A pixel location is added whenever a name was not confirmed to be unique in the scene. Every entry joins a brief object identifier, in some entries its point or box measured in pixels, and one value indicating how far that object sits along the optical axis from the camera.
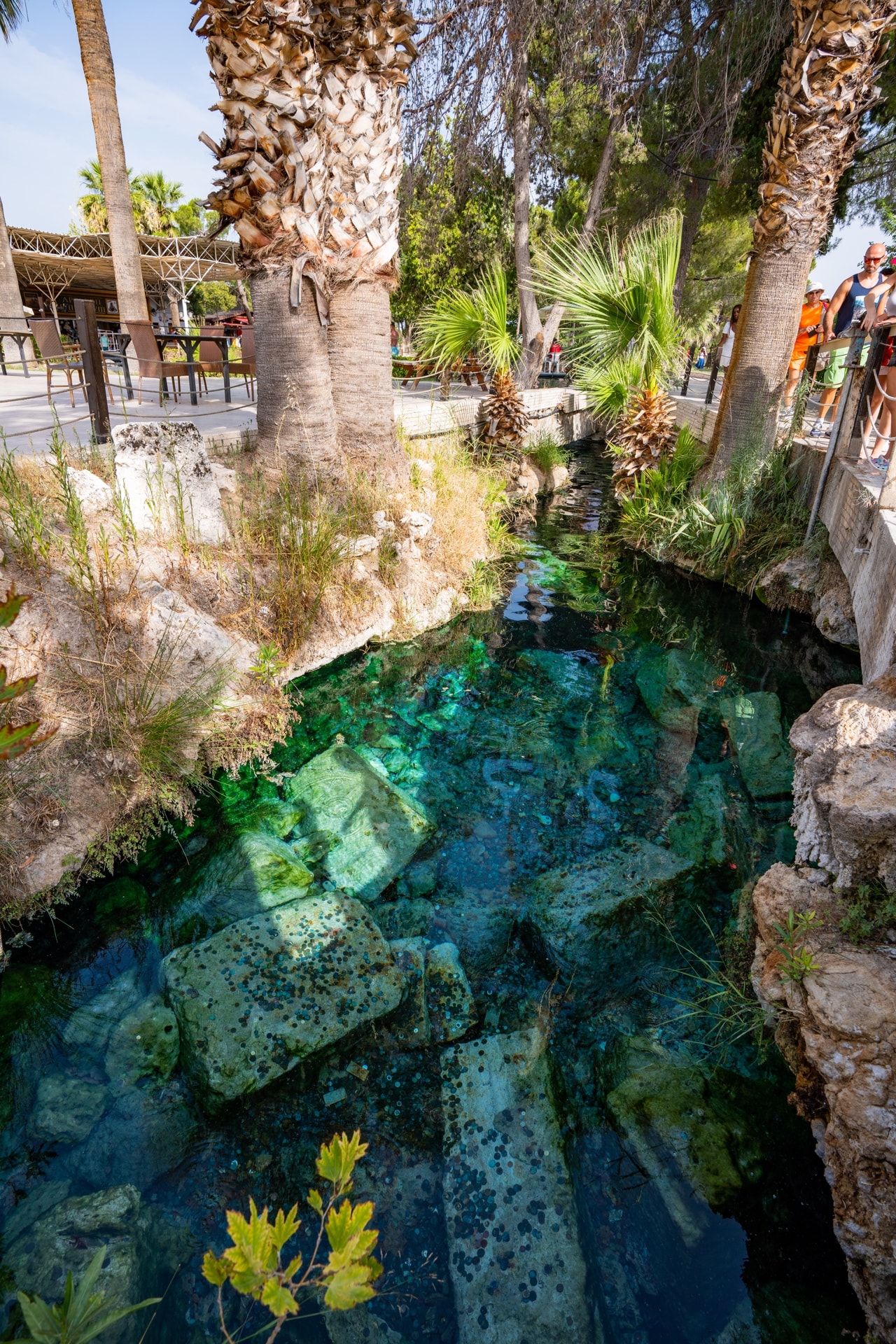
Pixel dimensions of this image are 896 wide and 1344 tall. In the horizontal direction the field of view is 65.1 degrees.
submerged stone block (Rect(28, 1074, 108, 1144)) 2.47
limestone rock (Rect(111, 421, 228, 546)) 4.76
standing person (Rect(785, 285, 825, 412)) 8.85
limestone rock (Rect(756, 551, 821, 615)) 6.52
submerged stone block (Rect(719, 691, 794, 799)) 4.34
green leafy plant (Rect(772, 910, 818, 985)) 2.41
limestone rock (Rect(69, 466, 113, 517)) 4.50
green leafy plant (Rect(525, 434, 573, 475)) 11.20
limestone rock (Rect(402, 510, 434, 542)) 6.43
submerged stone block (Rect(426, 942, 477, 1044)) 2.84
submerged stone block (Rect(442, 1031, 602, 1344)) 1.98
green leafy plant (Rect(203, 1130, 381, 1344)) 1.14
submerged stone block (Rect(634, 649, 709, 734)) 5.21
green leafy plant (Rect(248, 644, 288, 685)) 4.73
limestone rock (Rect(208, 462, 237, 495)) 5.68
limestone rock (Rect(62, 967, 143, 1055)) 2.78
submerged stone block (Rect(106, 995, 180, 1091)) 2.66
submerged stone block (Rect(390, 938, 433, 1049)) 2.79
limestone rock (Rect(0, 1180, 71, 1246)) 2.16
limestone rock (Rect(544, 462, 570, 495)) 11.78
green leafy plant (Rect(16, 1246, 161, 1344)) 1.25
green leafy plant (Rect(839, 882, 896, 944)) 2.46
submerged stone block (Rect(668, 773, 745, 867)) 3.76
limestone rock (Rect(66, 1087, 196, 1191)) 2.37
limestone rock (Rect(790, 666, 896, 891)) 2.48
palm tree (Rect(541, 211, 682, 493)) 7.10
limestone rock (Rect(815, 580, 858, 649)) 5.84
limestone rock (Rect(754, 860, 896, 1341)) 1.96
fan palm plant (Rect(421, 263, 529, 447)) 7.87
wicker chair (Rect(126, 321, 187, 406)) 7.60
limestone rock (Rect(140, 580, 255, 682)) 4.17
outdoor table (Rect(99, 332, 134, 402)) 6.68
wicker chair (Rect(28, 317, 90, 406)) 8.20
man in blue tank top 7.03
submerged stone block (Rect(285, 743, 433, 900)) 3.66
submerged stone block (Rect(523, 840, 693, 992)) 3.05
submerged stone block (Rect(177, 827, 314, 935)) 3.30
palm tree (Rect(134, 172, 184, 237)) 26.81
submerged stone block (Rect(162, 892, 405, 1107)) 2.54
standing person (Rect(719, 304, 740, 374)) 11.21
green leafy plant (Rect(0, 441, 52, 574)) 3.92
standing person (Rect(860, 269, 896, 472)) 5.59
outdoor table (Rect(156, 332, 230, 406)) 7.64
